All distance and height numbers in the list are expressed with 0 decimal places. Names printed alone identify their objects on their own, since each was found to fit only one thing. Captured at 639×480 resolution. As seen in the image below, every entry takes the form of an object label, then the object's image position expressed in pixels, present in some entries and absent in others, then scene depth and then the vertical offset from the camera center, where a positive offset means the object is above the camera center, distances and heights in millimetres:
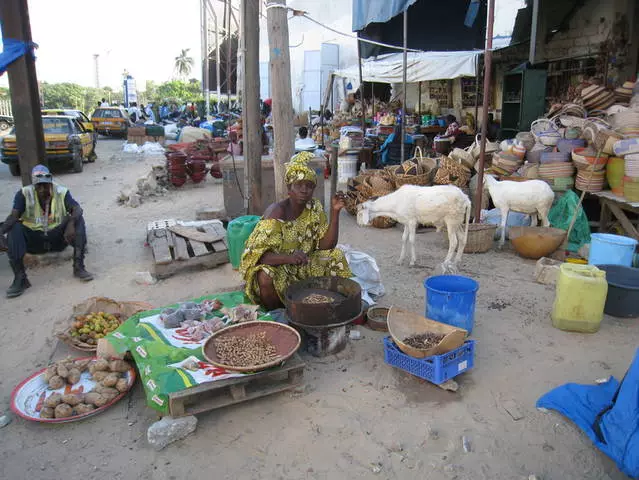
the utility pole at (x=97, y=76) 62969 +6912
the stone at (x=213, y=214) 7891 -1397
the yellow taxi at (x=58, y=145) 13328 -418
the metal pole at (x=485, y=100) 6125 +314
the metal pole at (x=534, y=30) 7031 +1354
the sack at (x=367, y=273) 4918 -1497
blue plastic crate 3191 -1614
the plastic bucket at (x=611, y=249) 4852 -1287
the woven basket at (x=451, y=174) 8102 -830
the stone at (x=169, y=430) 2803 -1764
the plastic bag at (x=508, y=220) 7037 -1401
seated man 5367 -1101
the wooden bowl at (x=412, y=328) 3264 -1502
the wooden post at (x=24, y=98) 6289 +443
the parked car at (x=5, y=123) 25867 +406
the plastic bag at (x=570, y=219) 6438 -1318
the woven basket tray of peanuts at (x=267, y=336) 2995 -1454
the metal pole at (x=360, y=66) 10720 +1378
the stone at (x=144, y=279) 5527 -1707
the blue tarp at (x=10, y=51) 6199 +1014
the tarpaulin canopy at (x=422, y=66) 10492 +1340
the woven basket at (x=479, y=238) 6219 -1457
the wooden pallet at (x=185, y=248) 5742 -1495
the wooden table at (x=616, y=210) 5957 -1142
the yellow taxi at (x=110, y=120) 25406 +471
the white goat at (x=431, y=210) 5617 -1018
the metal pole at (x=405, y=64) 8741 +1137
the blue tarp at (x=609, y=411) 2514 -1688
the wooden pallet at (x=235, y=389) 2904 -1671
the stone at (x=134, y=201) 9692 -1447
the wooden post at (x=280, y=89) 4770 +380
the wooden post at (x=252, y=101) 5938 +332
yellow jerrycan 3953 -1438
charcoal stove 3490 -1353
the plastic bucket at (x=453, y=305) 3848 -1439
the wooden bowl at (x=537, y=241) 5824 -1418
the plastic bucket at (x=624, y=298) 4289 -1562
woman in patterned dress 3885 -988
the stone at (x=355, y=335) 4059 -1749
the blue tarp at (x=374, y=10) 8194 +2055
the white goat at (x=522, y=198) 6293 -972
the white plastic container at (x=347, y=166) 10625 -880
